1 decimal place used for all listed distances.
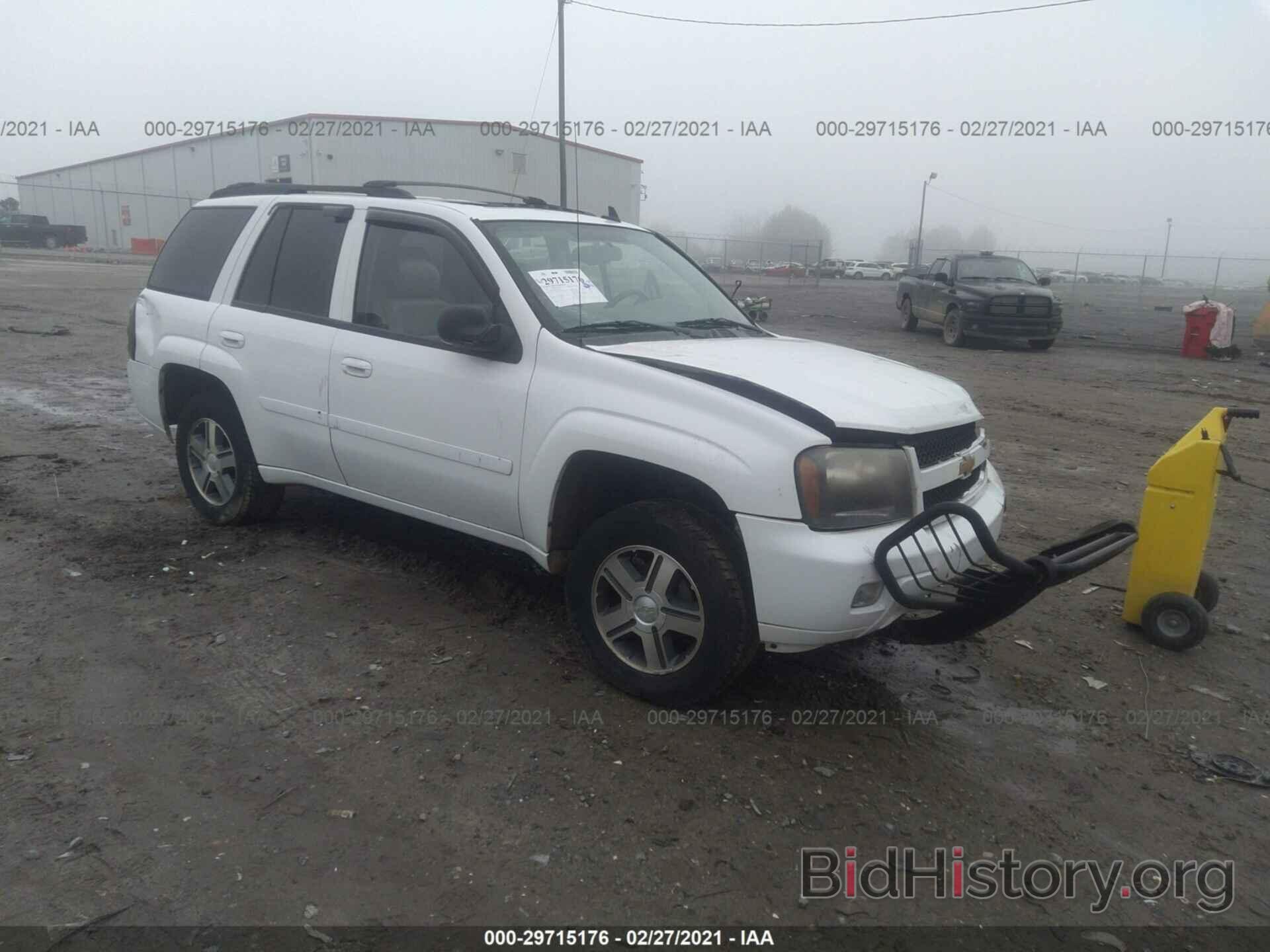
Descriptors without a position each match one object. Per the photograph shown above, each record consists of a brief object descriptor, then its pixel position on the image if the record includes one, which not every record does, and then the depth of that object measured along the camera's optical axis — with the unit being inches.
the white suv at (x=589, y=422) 128.5
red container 692.1
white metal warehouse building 1632.6
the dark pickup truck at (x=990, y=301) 701.9
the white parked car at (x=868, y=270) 2459.4
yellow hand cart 171.6
